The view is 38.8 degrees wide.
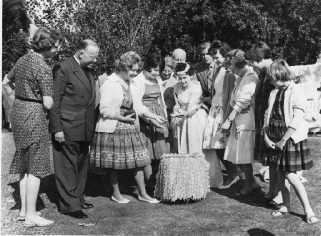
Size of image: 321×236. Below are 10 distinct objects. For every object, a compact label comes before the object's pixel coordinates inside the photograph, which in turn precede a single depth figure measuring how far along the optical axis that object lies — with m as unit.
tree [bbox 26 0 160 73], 12.22
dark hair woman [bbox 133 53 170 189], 6.26
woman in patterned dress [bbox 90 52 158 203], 5.52
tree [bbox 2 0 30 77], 16.64
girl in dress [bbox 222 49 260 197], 5.79
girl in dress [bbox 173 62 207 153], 6.29
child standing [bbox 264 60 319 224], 4.89
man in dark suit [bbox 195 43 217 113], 6.52
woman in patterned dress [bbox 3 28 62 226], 4.64
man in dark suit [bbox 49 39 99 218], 5.07
